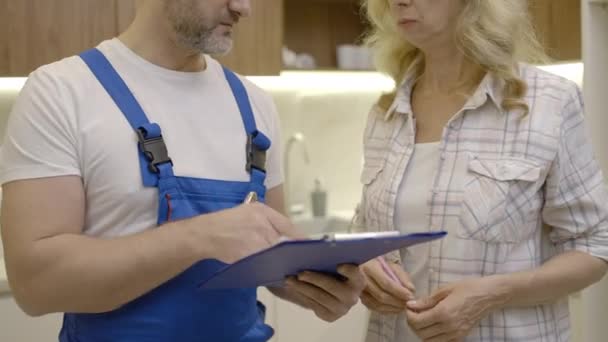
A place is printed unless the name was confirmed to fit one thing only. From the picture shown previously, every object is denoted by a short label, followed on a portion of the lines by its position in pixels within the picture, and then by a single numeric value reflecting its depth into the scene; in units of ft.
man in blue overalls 3.71
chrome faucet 10.34
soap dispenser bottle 10.64
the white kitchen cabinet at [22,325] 7.27
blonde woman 4.88
